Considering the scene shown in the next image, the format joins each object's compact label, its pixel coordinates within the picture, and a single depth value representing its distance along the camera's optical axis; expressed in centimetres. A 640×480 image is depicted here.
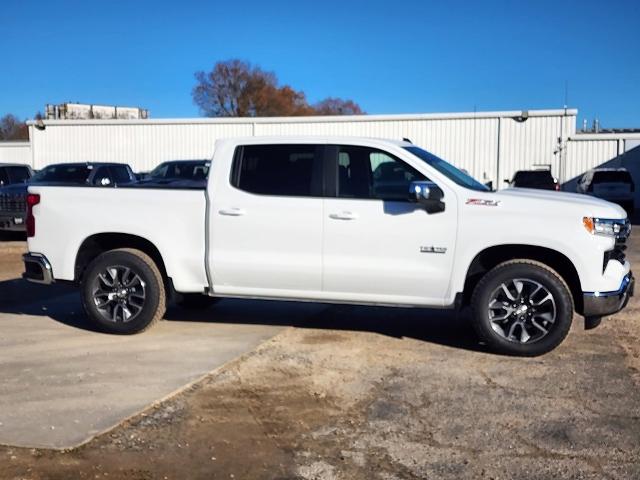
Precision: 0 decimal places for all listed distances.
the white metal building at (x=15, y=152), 3912
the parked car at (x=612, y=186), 2523
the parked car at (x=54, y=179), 1691
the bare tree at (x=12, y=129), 7669
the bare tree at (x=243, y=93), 7831
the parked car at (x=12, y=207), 1688
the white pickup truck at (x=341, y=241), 645
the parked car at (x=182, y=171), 1751
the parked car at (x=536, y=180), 2425
